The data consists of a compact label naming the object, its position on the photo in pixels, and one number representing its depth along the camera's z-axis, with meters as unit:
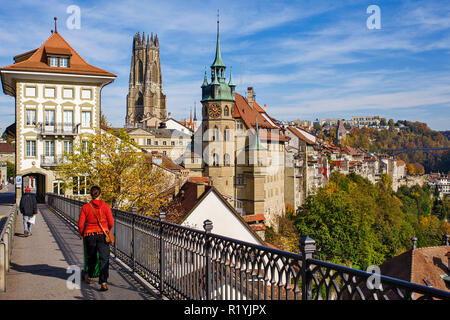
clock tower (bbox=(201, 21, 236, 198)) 66.88
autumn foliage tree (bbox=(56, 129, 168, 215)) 22.61
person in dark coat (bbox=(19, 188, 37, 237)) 14.30
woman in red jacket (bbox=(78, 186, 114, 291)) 7.25
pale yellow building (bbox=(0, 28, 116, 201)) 36.59
